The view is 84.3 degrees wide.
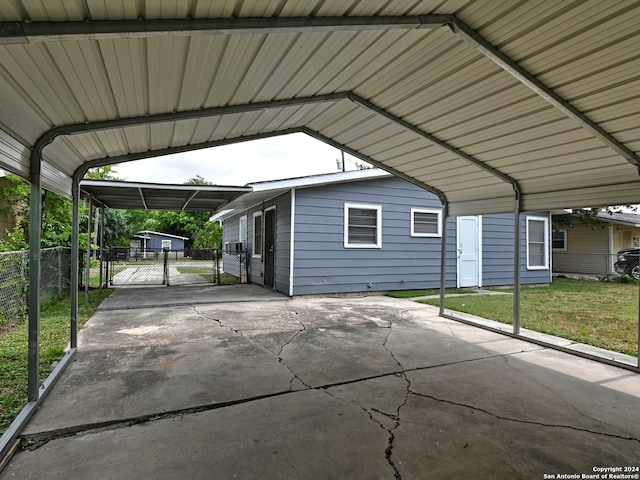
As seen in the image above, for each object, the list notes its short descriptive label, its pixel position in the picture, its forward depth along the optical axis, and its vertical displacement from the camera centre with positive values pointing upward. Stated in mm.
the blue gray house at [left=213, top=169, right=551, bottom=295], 8188 +103
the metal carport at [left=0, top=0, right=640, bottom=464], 1936 +1257
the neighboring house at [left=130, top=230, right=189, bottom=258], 33312 +133
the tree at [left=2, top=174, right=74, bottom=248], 7020 +635
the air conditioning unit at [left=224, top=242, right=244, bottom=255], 11945 -176
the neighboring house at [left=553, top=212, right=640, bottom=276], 14289 +60
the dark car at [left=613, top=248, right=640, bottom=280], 12694 -745
